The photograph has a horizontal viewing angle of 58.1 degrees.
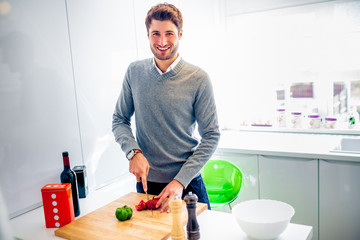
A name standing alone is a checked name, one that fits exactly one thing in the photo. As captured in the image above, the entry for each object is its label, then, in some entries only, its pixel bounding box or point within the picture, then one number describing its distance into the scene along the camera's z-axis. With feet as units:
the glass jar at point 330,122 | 8.93
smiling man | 4.79
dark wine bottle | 4.57
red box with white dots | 4.12
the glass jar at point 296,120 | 9.49
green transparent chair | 6.44
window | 8.80
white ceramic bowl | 3.46
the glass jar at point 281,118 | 9.72
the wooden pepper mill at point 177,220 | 3.41
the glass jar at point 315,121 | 9.16
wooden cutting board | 3.68
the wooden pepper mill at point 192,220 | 3.52
